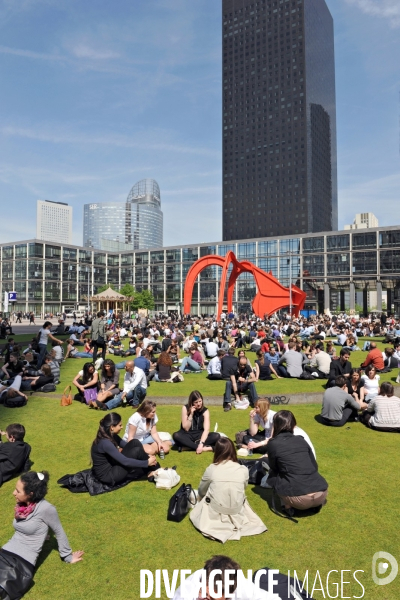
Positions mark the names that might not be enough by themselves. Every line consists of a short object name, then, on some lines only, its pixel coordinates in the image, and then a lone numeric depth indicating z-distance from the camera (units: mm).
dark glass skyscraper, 128625
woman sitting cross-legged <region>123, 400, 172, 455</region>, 6555
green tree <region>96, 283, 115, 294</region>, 97856
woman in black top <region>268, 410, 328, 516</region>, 4820
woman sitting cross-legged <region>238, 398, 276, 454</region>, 6836
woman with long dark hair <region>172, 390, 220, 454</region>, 7110
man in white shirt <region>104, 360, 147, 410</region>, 10062
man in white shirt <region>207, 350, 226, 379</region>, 13422
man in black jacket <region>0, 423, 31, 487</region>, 6004
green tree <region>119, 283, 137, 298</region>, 89938
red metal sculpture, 37969
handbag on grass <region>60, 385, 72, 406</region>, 10541
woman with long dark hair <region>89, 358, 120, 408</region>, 10180
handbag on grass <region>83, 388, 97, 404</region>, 10359
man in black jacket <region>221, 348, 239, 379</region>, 11258
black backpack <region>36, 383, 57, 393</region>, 11734
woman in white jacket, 4539
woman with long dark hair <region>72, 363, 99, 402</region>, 10469
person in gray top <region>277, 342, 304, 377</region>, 13680
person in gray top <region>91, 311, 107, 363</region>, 14617
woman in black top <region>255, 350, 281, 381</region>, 13000
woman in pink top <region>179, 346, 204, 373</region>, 15023
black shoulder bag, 4852
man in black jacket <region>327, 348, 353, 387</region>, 11398
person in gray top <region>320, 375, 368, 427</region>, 8617
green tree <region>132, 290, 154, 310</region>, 88500
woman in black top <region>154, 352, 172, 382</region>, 13172
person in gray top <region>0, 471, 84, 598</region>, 3689
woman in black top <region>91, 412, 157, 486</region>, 5594
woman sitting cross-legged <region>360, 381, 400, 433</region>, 8250
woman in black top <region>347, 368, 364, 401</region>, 9531
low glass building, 76688
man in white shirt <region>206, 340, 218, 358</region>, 17531
